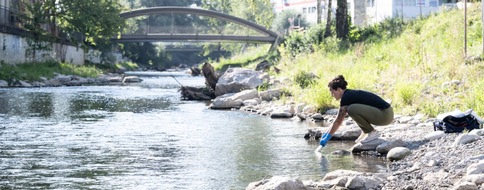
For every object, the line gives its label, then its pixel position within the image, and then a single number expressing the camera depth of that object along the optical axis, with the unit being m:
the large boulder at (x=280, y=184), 9.44
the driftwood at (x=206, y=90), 30.19
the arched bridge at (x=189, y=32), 76.69
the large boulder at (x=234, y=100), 25.30
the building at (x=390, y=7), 55.44
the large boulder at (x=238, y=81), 29.11
